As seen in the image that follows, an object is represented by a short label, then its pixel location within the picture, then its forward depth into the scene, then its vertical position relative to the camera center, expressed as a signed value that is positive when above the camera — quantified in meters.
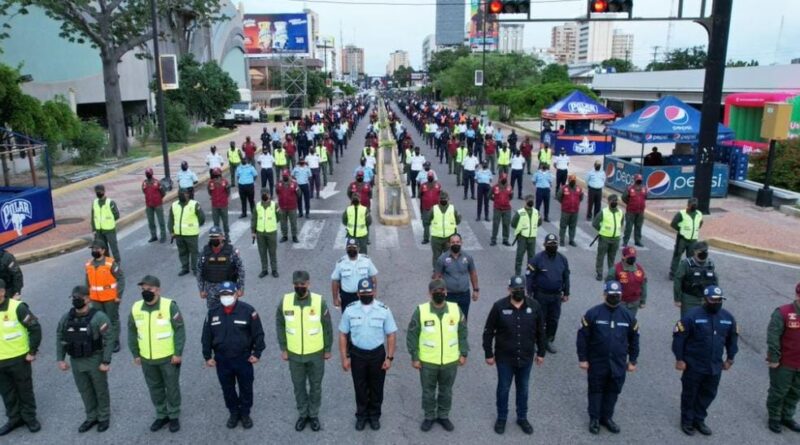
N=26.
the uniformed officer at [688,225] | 10.73 -2.34
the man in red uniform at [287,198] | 13.09 -2.35
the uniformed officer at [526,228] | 10.84 -2.43
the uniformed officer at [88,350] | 5.92 -2.48
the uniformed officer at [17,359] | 6.05 -2.63
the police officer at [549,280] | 7.79 -2.37
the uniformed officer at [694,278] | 7.67 -2.31
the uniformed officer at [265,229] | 10.98 -2.48
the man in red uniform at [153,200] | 13.12 -2.40
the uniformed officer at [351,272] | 7.94 -2.32
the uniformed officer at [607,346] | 5.97 -2.44
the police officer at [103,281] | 7.68 -2.37
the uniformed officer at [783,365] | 6.07 -2.66
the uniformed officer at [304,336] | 6.00 -2.36
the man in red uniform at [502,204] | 13.12 -2.45
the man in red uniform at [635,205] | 12.58 -2.37
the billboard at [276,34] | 97.19 +7.93
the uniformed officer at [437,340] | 5.89 -2.36
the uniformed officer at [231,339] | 5.93 -2.36
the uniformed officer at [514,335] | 5.94 -2.33
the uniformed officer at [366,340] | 5.91 -2.38
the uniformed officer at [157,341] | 5.98 -2.41
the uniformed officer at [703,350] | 5.97 -2.48
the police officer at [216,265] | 8.09 -2.29
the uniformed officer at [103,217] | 11.12 -2.31
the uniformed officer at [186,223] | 10.81 -2.35
